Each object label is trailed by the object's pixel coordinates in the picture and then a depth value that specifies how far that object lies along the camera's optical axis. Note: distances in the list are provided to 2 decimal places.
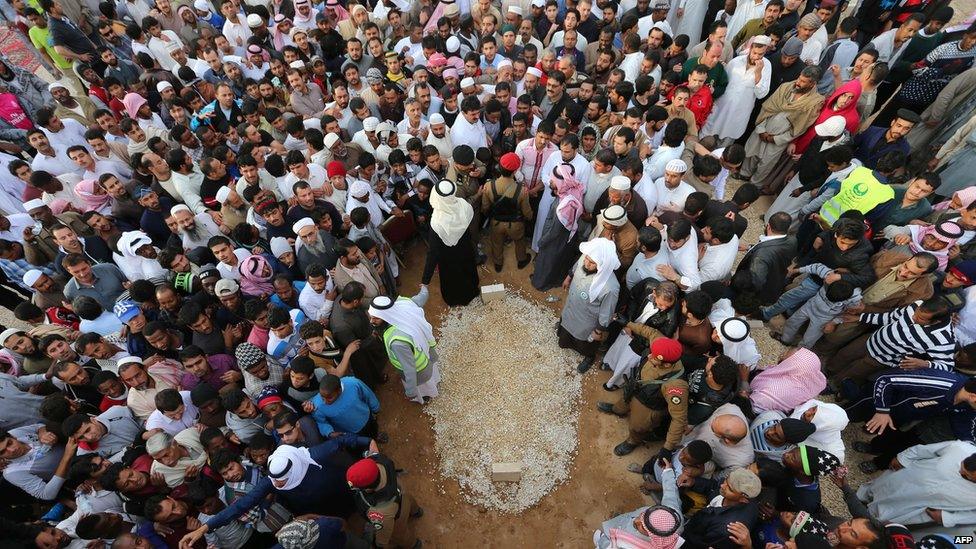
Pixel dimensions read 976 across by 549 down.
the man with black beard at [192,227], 5.54
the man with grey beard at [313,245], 5.24
